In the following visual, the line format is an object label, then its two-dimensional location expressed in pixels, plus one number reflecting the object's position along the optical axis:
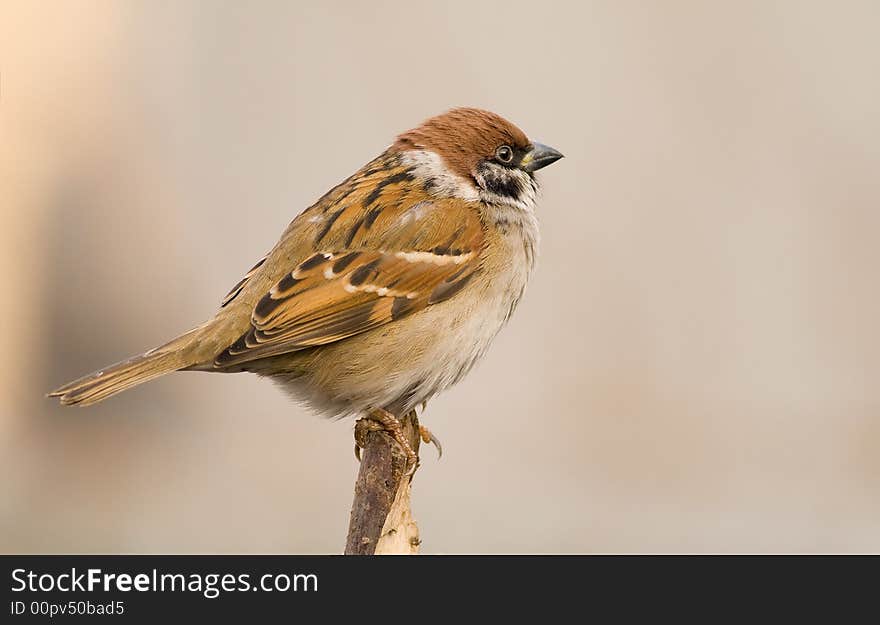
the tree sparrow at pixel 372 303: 7.96
